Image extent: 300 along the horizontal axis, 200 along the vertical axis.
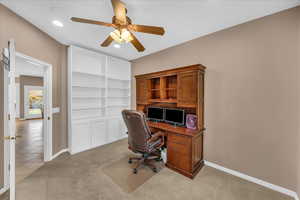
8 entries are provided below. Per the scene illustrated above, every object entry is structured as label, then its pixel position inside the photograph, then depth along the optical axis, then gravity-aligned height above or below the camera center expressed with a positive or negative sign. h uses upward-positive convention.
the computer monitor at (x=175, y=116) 2.68 -0.39
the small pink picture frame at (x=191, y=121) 2.47 -0.46
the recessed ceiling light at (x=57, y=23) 2.11 +1.35
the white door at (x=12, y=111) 1.39 -0.15
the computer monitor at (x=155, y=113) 3.12 -0.38
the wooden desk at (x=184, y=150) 2.14 -0.95
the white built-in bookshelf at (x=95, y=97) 3.08 +0.05
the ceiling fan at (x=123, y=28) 1.45 +0.94
